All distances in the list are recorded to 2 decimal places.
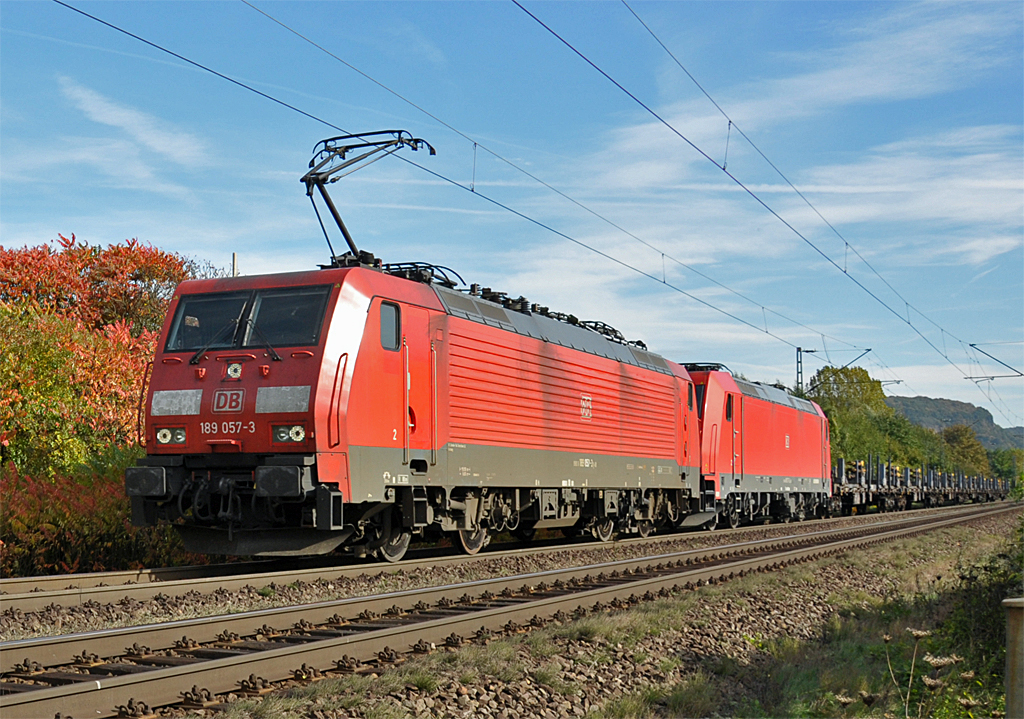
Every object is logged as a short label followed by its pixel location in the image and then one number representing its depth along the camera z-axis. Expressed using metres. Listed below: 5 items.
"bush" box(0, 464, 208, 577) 13.06
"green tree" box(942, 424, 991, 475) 141.23
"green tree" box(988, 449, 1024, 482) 151.51
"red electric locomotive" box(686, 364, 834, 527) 25.88
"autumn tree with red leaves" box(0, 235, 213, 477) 18.31
